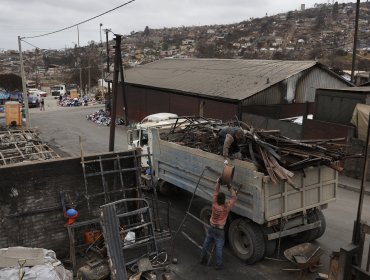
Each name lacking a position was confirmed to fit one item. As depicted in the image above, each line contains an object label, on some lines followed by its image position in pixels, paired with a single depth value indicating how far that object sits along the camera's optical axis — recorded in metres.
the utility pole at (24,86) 25.81
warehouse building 18.81
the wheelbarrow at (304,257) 7.32
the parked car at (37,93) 43.99
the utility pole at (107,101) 32.39
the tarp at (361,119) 14.18
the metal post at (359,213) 5.94
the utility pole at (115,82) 13.61
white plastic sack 6.20
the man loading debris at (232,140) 8.12
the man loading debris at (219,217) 7.70
